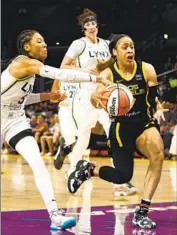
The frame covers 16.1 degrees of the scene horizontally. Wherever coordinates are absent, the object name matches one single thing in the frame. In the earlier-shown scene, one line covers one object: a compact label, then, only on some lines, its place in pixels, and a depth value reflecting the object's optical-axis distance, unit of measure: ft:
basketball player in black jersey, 16.40
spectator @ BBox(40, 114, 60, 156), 48.29
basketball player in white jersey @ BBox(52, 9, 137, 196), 23.59
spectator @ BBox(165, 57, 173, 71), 60.63
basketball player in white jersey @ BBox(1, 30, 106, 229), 15.31
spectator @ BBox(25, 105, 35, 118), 56.96
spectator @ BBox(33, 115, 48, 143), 51.29
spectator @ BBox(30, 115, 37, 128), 52.87
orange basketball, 15.69
